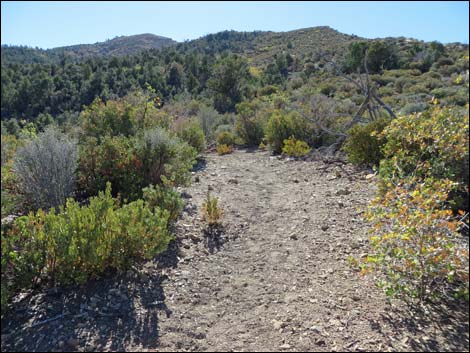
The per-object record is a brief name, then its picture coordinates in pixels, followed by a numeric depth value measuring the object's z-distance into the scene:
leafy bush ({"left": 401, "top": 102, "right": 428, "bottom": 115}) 9.46
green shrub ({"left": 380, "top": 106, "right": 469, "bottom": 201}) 3.95
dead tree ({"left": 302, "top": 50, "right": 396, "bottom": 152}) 8.27
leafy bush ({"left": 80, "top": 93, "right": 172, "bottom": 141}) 7.89
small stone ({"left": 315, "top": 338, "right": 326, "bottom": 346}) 2.98
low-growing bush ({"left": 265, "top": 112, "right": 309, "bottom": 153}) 10.78
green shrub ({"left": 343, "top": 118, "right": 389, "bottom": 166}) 7.52
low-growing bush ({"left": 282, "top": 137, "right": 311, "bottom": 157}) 10.02
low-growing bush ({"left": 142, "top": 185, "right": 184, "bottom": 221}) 4.89
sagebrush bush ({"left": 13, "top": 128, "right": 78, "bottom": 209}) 5.16
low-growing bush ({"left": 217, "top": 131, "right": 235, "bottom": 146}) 13.31
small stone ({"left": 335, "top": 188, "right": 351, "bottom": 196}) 6.62
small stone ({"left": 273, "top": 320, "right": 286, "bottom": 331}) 3.24
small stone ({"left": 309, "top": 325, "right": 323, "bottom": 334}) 3.13
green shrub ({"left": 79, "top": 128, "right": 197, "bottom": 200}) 5.78
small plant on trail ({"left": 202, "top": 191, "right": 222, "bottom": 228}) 5.42
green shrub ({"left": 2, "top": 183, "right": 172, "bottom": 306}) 3.23
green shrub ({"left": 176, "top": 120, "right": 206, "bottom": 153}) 10.34
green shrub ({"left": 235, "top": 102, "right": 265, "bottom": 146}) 13.53
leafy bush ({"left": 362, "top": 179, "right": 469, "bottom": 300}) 3.07
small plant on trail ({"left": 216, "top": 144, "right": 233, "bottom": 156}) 11.95
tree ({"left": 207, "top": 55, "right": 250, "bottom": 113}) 28.39
